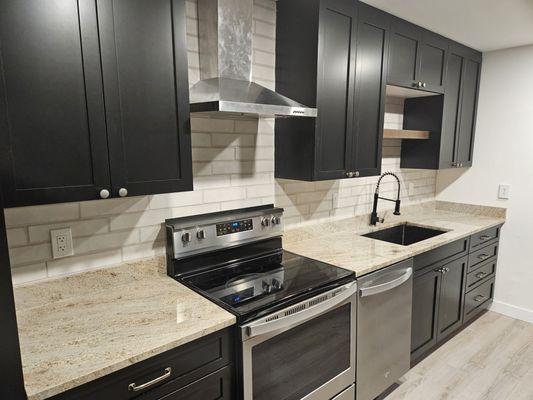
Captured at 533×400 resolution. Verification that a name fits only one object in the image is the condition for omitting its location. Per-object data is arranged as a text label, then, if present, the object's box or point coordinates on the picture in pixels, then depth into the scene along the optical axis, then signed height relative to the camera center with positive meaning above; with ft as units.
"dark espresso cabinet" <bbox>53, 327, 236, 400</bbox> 3.59 -2.57
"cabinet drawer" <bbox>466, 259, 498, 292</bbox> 9.56 -3.67
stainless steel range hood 5.41 +1.35
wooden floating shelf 8.91 +0.23
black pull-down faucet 9.51 -1.89
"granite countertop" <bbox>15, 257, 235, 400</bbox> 3.46 -2.16
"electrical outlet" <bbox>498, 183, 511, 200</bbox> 10.54 -1.43
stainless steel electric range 4.80 -2.22
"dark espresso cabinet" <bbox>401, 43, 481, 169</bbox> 9.82 +0.74
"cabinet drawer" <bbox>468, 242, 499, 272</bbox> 9.45 -3.13
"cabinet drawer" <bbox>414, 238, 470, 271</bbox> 7.52 -2.52
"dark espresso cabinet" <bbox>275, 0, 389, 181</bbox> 6.70 +1.24
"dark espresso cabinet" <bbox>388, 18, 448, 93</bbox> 8.00 +2.03
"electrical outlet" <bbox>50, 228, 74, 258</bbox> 5.06 -1.44
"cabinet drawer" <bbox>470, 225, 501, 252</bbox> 9.37 -2.59
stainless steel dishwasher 6.38 -3.50
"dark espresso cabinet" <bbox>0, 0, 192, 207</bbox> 3.68 +0.49
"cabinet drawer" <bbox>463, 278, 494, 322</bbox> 9.68 -4.45
